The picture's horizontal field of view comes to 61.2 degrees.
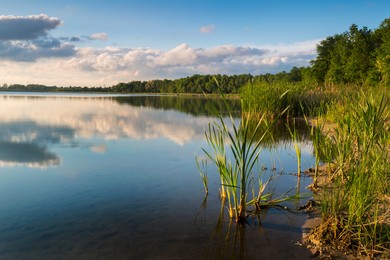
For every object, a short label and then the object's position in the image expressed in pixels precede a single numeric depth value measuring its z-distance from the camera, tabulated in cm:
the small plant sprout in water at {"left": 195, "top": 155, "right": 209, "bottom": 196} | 667
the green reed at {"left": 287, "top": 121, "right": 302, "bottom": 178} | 736
